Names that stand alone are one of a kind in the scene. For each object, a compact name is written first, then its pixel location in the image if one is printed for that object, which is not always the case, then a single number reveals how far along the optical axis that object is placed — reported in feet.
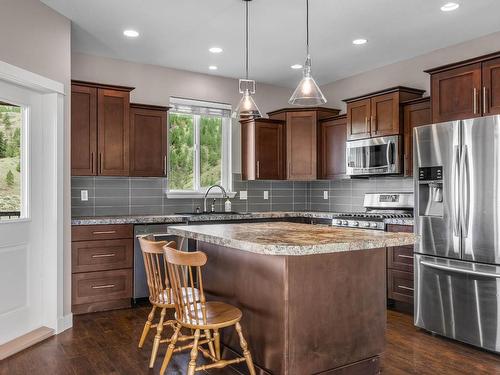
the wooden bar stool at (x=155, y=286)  9.33
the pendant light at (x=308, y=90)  9.68
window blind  18.30
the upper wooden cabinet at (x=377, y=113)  15.49
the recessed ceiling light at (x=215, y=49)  15.53
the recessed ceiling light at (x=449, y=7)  11.70
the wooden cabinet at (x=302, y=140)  19.15
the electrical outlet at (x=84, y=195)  15.90
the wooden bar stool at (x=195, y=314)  7.55
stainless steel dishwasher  14.83
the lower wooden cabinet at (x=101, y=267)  13.94
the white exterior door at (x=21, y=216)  11.24
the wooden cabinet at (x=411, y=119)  14.82
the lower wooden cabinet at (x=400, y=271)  13.89
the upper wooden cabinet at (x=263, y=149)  19.08
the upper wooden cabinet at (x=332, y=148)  18.24
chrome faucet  18.40
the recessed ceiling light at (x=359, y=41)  14.66
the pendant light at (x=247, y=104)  11.51
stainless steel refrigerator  10.68
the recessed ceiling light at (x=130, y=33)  13.82
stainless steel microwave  15.56
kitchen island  7.73
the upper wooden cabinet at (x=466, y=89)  11.46
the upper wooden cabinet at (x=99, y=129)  14.62
